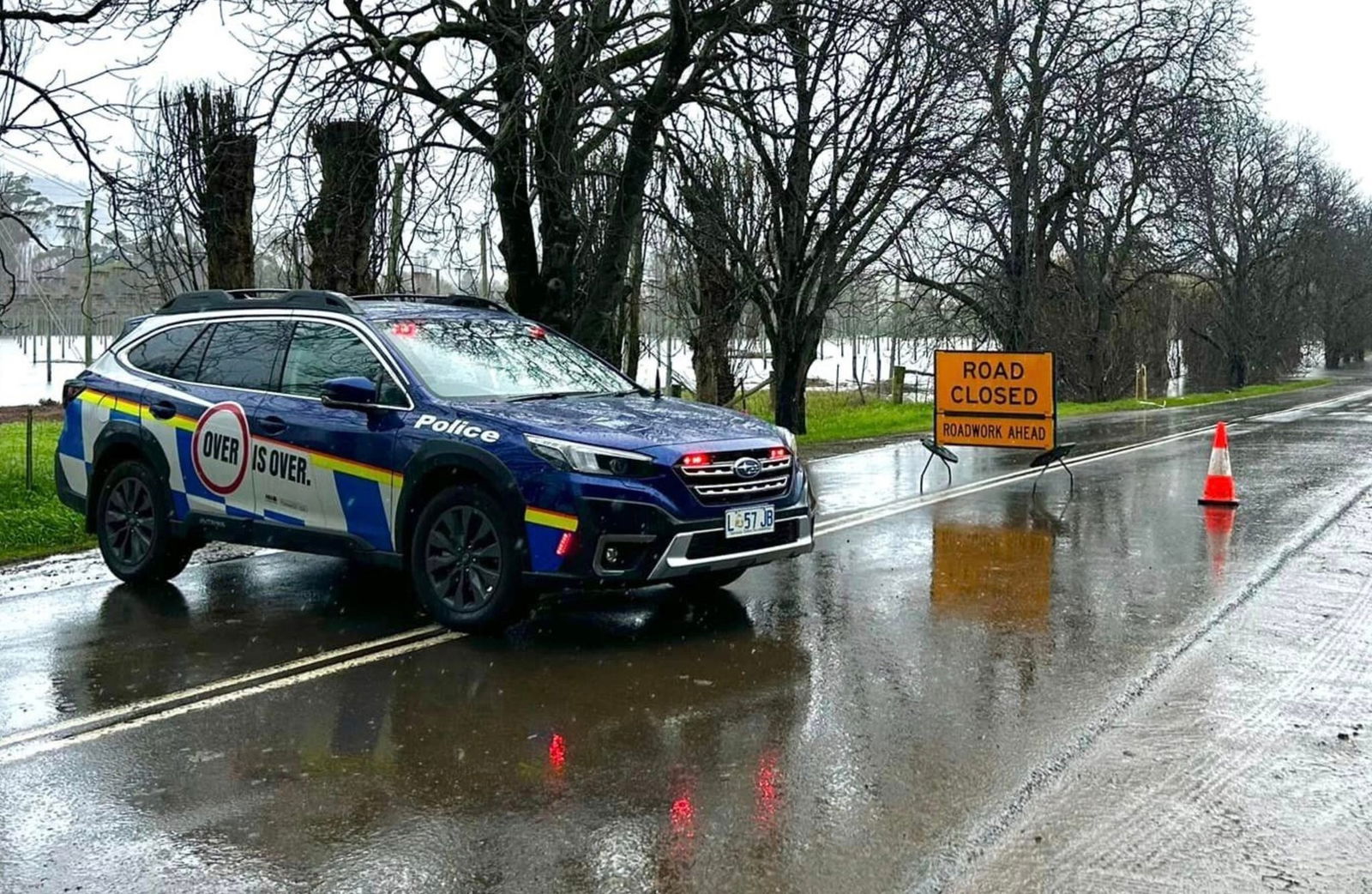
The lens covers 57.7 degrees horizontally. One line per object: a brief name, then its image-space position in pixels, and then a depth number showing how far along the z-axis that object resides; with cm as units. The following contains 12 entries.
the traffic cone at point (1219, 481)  1237
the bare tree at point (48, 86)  1203
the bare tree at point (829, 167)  1875
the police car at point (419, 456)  661
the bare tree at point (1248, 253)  5003
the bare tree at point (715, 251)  1997
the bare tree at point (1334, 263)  5944
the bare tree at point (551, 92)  1388
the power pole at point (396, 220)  1464
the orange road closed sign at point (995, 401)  1425
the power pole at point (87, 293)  1450
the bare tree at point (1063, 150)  2912
